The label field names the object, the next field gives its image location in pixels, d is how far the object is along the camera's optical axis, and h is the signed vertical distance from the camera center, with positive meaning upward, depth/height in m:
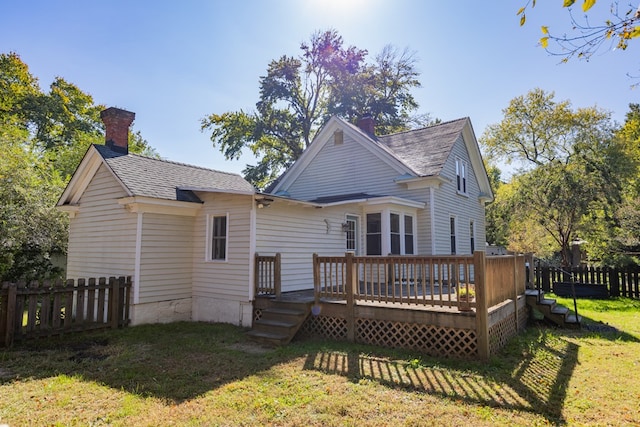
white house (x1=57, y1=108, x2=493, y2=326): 9.20 +0.83
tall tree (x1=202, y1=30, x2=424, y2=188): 30.05 +12.31
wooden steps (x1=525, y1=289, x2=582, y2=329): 9.09 -1.52
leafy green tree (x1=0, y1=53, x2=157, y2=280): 11.78 +3.15
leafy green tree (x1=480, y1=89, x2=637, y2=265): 17.67 +3.89
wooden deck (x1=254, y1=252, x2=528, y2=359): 6.29 -1.17
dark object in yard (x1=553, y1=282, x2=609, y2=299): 14.22 -1.55
